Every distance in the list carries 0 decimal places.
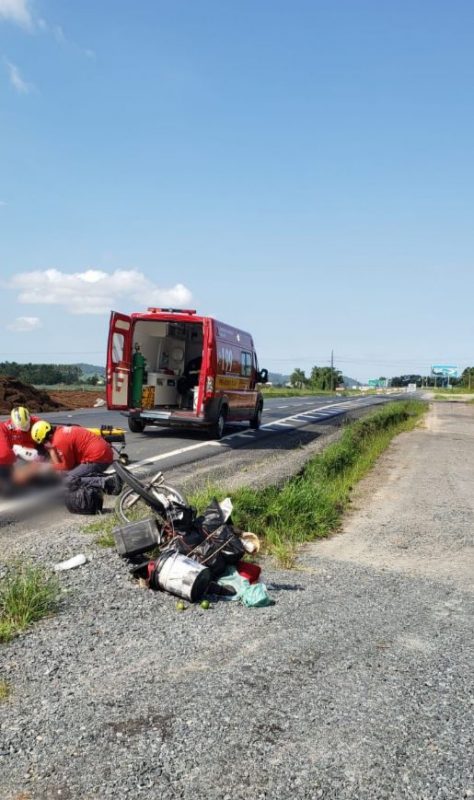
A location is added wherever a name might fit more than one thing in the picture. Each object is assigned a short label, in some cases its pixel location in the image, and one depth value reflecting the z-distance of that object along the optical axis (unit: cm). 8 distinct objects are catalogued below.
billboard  17250
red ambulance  1551
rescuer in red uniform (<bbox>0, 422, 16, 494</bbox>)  836
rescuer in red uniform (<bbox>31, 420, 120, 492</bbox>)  832
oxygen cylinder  1631
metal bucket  511
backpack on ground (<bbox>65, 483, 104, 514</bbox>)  795
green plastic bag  520
